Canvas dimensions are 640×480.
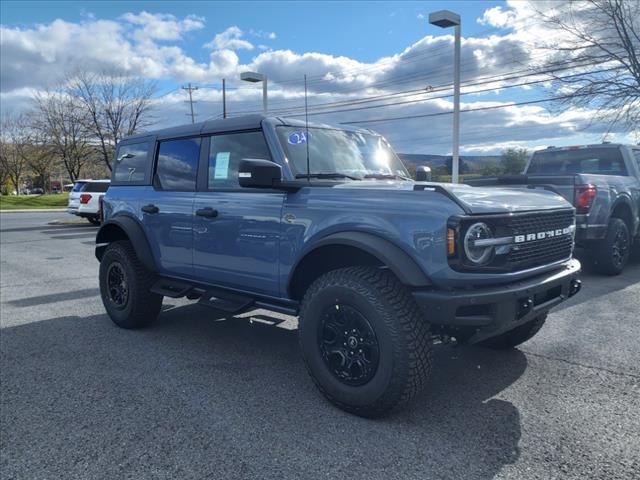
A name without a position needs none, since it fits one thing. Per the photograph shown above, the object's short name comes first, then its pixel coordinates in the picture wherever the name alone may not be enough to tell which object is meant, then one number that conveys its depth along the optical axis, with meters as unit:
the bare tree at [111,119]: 35.38
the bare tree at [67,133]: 37.41
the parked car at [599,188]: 6.88
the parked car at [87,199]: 19.80
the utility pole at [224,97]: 38.08
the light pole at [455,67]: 13.38
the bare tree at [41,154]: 42.16
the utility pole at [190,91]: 49.06
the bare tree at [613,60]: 15.73
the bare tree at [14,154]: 48.81
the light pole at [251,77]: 17.88
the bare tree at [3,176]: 51.42
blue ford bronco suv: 2.99
